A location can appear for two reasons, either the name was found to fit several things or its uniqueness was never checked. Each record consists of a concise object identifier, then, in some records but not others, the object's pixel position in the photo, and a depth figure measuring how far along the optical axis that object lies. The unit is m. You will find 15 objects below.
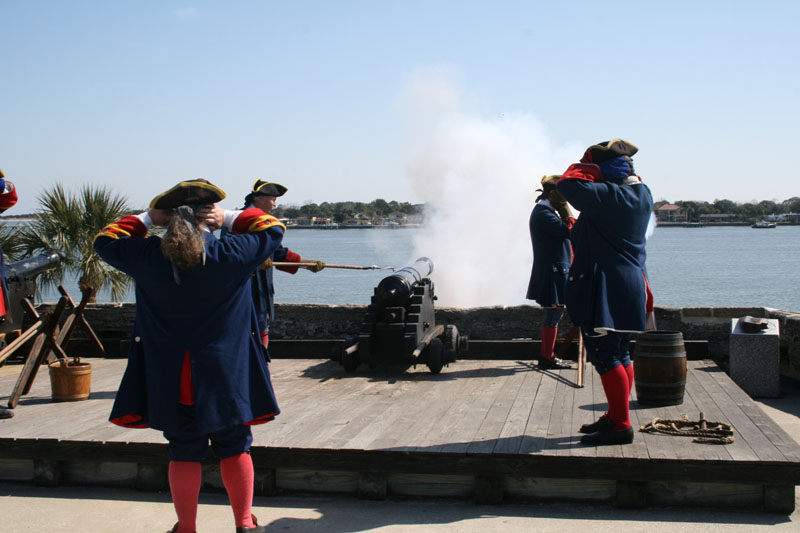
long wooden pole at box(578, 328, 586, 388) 6.79
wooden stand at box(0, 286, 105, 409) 6.74
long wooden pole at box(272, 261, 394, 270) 6.75
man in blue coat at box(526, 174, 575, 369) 7.65
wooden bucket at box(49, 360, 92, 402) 6.65
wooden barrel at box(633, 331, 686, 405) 5.79
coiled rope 4.89
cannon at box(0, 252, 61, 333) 9.03
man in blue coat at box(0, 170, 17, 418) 6.13
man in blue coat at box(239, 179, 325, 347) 6.56
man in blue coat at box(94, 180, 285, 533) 3.64
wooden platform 4.58
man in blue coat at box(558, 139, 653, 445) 4.91
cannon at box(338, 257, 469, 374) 7.53
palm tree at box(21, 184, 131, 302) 13.24
